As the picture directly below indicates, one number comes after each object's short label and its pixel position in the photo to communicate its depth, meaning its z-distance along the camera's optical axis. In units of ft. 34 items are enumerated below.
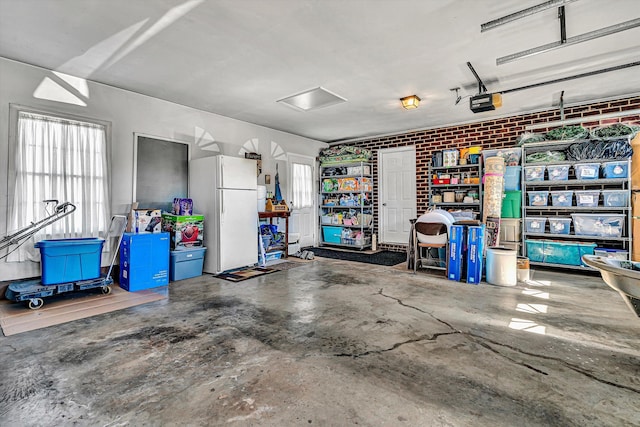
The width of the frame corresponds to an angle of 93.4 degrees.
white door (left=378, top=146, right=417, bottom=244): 22.72
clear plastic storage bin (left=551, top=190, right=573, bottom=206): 15.81
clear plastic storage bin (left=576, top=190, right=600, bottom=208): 15.08
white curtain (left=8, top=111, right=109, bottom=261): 11.82
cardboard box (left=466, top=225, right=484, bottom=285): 13.70
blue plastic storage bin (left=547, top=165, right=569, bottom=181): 15.76
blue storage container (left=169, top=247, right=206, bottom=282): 14.67
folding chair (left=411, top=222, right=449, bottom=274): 15.33
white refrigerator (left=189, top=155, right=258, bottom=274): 15.72
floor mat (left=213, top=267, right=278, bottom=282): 14.85
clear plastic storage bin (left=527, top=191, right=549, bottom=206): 16.38
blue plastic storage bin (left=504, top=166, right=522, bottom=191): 16.93
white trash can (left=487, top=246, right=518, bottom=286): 13.29
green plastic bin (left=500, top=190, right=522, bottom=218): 16.87
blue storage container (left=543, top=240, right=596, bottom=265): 15.06
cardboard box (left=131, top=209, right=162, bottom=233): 13.83
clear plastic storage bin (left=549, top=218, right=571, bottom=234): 15.80
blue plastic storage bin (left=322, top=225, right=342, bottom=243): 24.91
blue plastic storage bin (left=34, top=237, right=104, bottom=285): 10.97
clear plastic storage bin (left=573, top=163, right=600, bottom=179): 15.10
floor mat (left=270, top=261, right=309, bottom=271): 17.34
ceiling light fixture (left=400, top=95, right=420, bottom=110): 15.61
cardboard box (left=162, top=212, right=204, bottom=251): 14.98
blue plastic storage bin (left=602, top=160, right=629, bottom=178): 14.40
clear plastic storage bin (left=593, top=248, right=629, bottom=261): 13.93
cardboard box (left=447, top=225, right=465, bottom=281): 14.14
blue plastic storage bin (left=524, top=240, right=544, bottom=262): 16.12
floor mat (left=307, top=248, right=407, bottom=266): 19.39
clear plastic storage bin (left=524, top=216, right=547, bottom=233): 16.34
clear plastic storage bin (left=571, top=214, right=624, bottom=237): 14.48
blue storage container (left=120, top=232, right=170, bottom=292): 13.03
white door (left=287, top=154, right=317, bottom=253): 23.70
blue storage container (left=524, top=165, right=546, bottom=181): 16.28
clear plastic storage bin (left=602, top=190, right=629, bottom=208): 14.32
